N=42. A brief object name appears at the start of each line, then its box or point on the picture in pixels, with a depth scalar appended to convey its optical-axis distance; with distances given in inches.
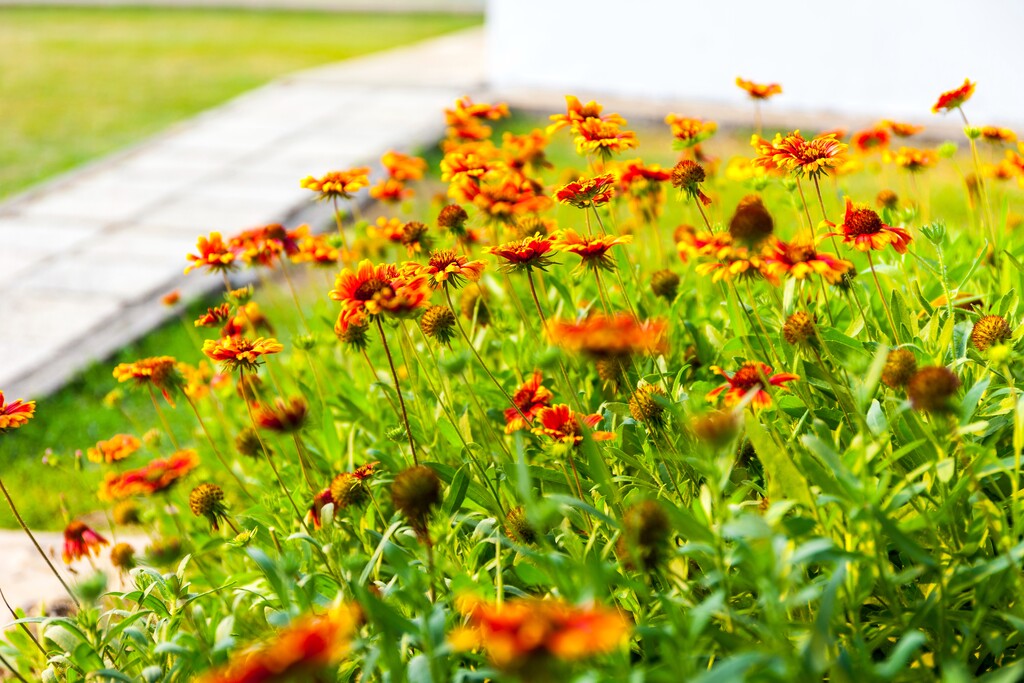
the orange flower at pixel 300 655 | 31.7
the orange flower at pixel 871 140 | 88.6
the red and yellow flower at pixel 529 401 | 63.9
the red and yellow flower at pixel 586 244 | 57.5
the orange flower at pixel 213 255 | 74.0
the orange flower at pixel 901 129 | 84.0
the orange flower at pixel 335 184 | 74.1
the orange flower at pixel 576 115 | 70.5
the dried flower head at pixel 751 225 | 50.9
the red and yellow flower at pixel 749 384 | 56.5
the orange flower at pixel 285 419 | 54.4
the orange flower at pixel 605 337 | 42.7
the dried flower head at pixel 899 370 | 54.3
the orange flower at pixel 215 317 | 74.4
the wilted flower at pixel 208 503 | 68.8
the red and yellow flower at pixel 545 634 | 31.7
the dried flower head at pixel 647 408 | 60.9
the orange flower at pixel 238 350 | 63.0
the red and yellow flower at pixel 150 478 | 68.9
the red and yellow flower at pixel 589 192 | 61.6
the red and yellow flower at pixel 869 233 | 58.1
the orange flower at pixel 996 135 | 78.2
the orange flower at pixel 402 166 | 85.6
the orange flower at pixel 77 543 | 72.4
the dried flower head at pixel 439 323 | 66.7
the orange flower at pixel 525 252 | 57.0
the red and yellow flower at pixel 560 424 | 58.7
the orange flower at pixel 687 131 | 74.4
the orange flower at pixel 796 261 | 52.7
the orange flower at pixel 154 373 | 70.7
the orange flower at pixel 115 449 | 77.0
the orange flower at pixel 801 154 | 61.6
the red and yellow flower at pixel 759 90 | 80.5
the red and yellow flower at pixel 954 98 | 70.1
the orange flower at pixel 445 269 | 58.2
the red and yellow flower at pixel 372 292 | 53.8
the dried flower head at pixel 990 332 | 61.6
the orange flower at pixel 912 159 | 83.8
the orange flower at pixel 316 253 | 79.3
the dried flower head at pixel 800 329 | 58.4
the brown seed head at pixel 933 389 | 45.2
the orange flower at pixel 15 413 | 59.1
